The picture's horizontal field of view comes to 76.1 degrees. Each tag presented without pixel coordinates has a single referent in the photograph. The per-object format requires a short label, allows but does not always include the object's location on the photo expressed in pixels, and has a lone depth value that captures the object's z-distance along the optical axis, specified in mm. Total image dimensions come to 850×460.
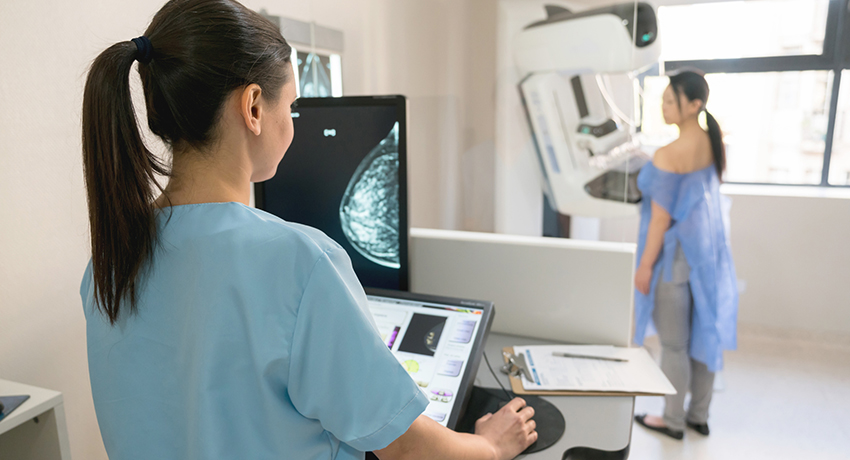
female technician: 551
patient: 2100
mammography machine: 1334
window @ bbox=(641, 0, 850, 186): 3047
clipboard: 1042
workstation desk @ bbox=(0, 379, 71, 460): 936
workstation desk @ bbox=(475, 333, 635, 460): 889
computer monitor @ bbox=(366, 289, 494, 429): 938
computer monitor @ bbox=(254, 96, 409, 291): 1118
